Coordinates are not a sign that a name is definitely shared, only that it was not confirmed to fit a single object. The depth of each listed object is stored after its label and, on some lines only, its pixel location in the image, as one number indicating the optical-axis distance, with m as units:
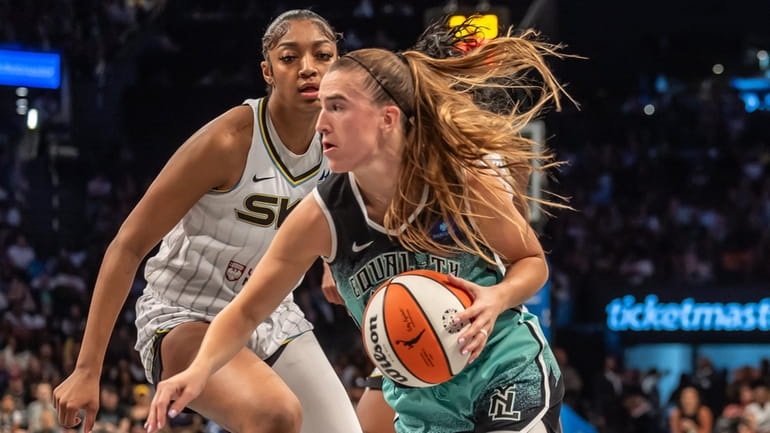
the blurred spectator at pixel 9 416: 10.42
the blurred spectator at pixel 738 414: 9.66
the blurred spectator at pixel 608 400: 12.33
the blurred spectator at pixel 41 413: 10.32
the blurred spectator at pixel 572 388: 12.63
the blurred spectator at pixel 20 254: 15.23
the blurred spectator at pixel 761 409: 10.35
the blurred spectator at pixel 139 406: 10.30
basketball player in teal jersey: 3.15
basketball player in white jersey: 3.78
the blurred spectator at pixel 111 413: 10.12
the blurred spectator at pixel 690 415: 10.62
